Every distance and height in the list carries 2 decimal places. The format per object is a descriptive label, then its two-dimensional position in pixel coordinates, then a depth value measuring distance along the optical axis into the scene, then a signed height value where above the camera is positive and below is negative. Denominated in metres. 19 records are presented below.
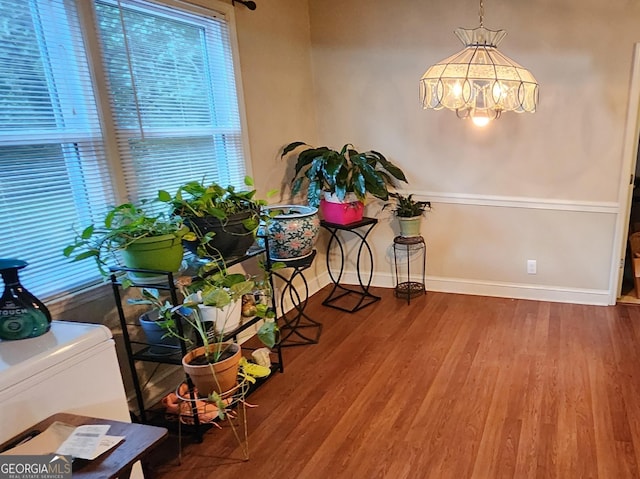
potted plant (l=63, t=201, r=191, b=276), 1.86 -0.40
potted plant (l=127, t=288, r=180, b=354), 1.96 -0.83
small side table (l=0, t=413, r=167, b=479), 1.08 -0.75
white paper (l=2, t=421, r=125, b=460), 1.12 -0.73
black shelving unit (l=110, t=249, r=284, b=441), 1.96 -0.93
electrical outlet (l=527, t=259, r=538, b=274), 3.49 -1.15
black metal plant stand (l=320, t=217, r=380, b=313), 3.51 -1.31
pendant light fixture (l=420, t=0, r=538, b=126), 2.46 +0.18
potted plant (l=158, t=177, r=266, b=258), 2.08 -0.38
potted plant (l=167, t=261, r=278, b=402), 1.94 -0.86
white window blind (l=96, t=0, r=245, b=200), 2.21 +0.22
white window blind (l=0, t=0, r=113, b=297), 1.80 +0.01
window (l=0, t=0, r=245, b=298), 1.83 +0.12
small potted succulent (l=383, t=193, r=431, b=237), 3.56 -0.71
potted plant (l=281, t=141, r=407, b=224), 3.29 -0.39
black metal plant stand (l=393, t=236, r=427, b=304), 3.80 -1.23
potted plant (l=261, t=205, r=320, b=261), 2.72 -0.61
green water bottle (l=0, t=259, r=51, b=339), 1.43 -0.50
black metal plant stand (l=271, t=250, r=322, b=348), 2.89 -1.38
